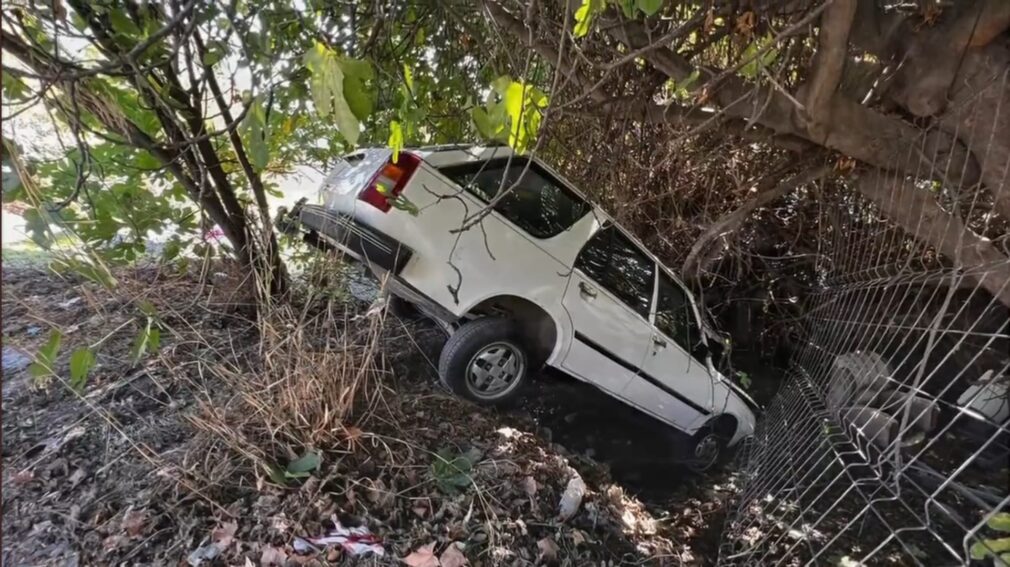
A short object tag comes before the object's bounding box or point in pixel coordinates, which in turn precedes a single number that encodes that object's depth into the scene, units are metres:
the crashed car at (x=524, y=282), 3.40
